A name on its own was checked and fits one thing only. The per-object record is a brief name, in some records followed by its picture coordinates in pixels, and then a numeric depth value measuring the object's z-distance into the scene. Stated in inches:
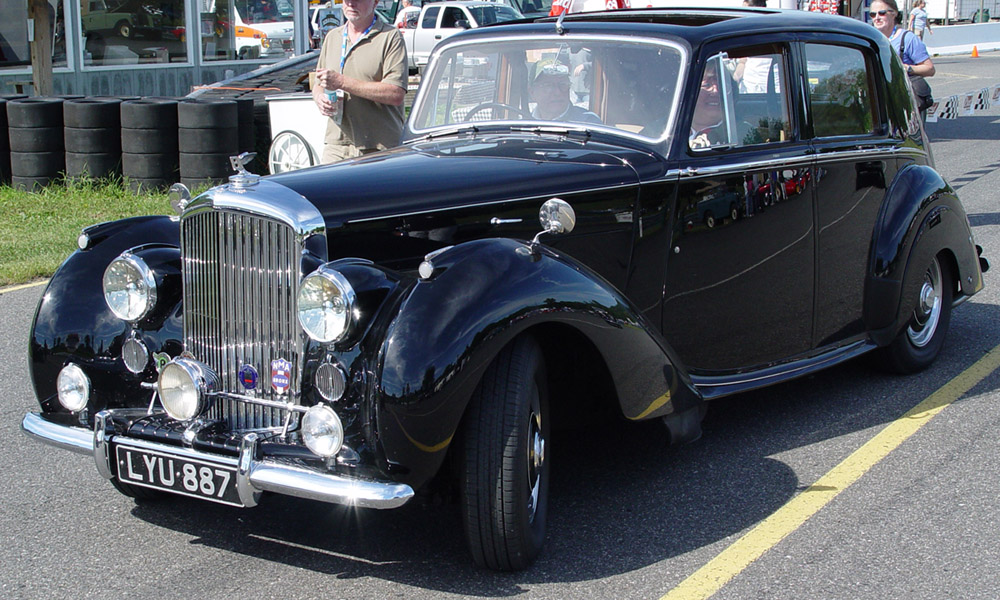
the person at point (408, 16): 976.9
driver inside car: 169.0
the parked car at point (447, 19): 961.5
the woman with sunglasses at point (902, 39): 330.3
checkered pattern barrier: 469.1
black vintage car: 118.6
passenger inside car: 162.1
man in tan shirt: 235.5
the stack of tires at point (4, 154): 386.6
